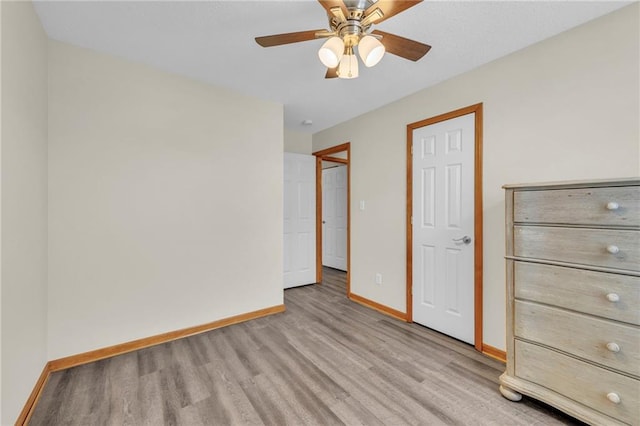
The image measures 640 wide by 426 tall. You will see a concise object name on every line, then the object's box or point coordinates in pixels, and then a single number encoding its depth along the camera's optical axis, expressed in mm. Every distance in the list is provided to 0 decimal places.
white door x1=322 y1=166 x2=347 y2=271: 5327
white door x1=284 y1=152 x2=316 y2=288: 4146
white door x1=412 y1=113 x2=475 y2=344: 2455
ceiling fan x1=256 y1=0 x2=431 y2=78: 1323
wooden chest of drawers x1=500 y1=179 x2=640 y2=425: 1345
